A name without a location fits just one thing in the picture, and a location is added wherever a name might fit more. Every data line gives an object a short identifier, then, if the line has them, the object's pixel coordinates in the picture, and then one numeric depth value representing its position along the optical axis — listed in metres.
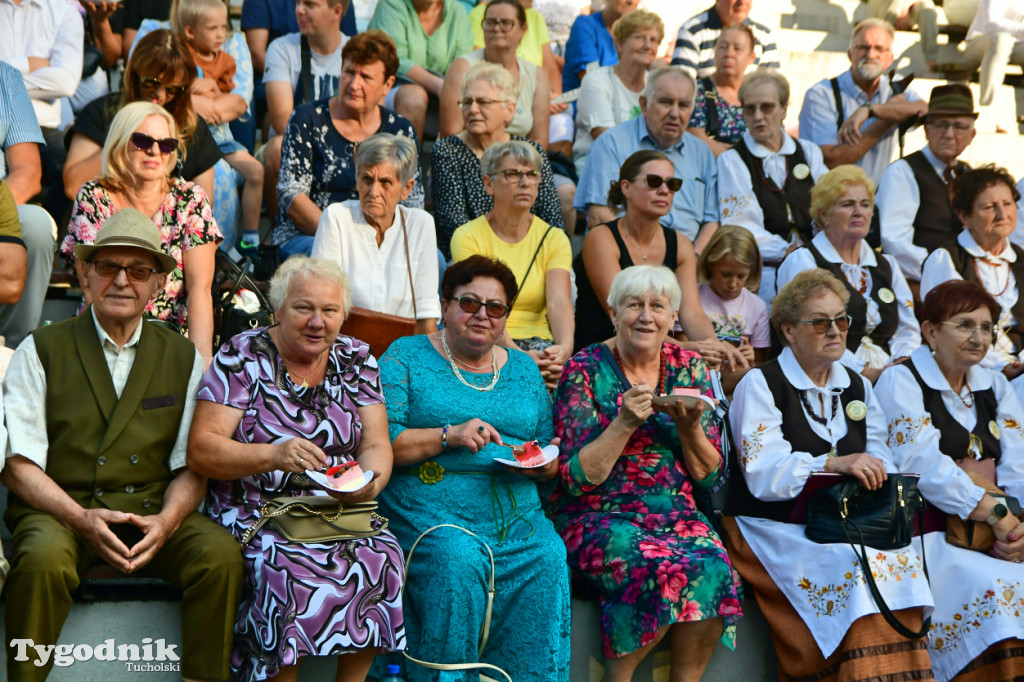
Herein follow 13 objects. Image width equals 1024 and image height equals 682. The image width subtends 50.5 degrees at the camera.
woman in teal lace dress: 3.52
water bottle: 3.45
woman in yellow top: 5.03
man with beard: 6.86
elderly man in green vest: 3.13
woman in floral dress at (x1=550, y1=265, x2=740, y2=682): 3.66
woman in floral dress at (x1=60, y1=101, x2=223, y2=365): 4.37
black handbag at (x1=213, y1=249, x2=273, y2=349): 4.43
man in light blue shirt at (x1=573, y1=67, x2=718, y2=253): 5.93
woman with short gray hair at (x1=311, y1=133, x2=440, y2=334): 4.75
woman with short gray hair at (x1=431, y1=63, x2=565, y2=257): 5.64
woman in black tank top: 5.07
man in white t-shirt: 6.27
